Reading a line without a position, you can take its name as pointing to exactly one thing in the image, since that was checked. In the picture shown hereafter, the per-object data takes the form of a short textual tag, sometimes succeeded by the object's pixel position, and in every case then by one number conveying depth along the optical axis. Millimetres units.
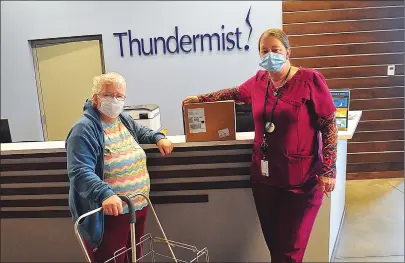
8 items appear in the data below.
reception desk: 2500
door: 5031
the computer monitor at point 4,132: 2984
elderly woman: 1804
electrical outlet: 4688
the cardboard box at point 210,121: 2271
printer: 3199
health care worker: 1941
